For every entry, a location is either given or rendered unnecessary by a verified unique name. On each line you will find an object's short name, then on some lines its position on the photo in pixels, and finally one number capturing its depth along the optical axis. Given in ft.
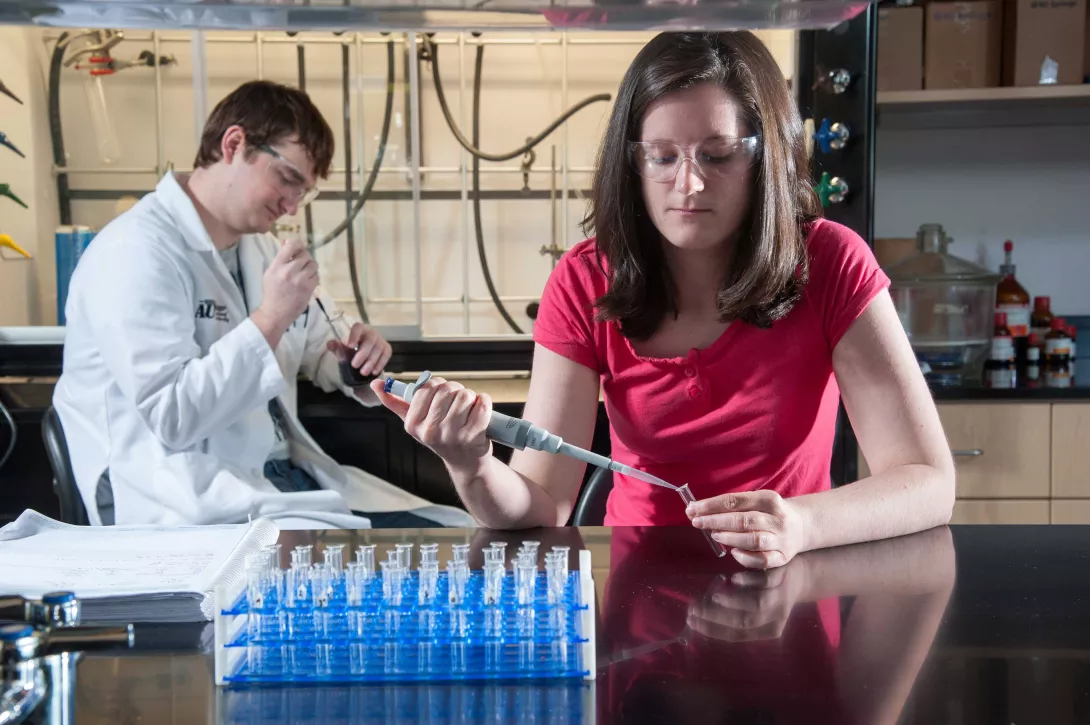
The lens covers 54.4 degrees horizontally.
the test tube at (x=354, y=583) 2.43
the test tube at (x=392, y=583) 2.45
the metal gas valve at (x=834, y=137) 8.23
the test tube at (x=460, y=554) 2.66
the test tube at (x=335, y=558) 2.62
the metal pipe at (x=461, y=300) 11.91
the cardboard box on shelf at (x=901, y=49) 8.60
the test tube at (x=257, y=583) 2.42
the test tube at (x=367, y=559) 2.62
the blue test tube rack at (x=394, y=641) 2.40
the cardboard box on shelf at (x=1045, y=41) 8.52
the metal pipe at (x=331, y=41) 9.91
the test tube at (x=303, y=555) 2.62
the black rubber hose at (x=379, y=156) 9.70
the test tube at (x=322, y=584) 2.45
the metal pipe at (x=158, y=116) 10.33
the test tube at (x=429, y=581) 2.47
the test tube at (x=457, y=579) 2.48
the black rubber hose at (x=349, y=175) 9.68
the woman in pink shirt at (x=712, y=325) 4.10
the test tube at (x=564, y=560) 2.60
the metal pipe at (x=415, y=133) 9.25
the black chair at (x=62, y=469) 5.94
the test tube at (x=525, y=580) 2.50
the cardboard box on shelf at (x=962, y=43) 8.61
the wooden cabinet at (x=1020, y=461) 7.97
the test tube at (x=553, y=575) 2.52
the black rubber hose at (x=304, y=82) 9.53
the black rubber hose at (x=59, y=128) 10.43
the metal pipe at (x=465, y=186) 11.59
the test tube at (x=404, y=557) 2.67
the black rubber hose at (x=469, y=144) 11.32
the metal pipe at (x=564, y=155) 11.57
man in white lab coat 6.01
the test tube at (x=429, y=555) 2.60
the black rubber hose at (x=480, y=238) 11.79
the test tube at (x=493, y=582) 2.50
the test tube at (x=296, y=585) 2.43
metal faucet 2.09
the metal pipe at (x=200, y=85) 9.68
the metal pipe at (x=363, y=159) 9.67
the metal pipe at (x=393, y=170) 9.72
